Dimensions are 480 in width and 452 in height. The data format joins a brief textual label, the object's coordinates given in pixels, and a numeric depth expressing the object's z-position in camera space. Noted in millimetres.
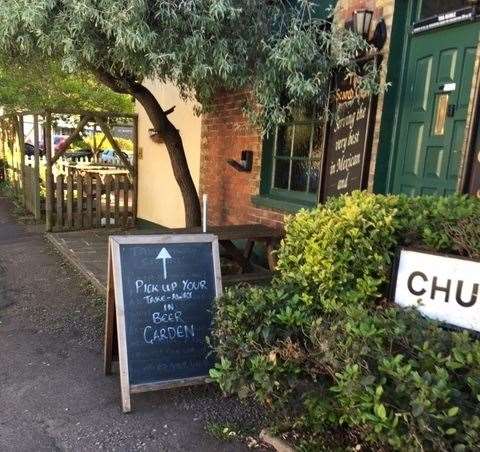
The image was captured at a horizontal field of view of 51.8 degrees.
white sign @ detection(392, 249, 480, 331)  2230
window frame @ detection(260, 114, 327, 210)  5302
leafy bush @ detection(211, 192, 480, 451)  1879
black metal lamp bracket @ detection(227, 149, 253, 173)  6192
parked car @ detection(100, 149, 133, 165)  19453
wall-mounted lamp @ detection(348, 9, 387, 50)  4238
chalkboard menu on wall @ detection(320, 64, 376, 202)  4320
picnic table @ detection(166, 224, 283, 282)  4824
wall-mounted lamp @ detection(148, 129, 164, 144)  8545
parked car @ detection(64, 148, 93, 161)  18312
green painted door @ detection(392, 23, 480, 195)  3785
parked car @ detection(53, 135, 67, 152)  19869
